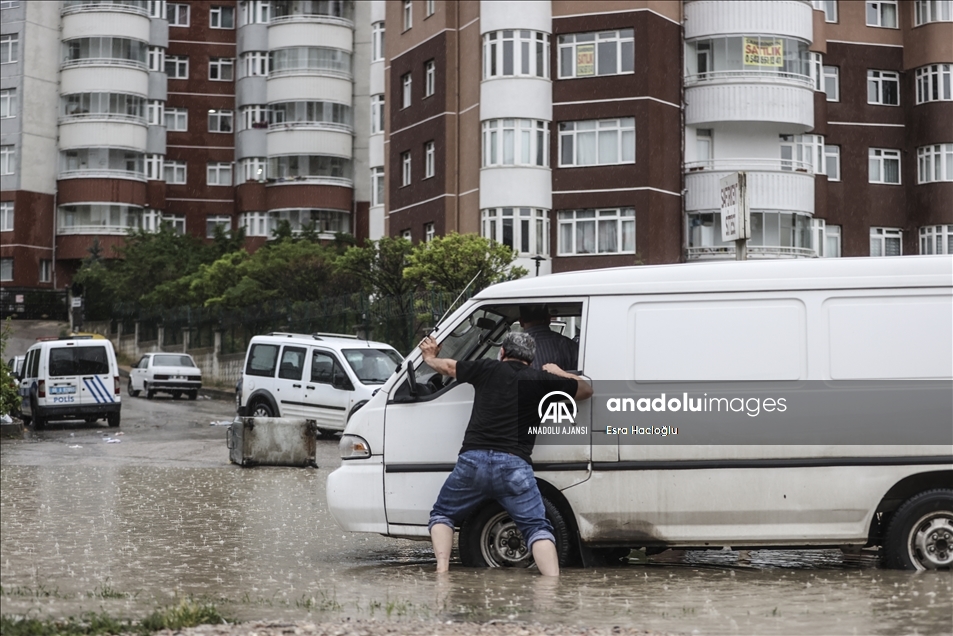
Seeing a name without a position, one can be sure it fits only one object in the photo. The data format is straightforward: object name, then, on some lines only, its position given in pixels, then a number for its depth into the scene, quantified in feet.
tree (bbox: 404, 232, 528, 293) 115.14
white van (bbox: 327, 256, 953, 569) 31.27
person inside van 33.14
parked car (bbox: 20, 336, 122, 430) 102.27
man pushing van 31.01
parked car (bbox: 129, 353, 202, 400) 148.36
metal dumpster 68.54
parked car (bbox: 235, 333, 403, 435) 87.92
